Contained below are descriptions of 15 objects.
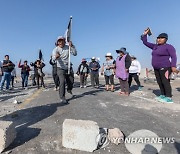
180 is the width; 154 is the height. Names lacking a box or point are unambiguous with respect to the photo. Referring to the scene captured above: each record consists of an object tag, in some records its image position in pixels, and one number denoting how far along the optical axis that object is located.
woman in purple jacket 4.13
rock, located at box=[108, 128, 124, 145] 2.11
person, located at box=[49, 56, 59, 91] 6.82
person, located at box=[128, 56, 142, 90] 6.52
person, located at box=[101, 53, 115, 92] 6.36
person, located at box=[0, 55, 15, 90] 7.41
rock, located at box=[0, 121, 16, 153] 1.92
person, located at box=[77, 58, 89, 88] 8.33
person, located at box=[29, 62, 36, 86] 9.39
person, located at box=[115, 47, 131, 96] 5.35
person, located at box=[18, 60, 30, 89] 9.03
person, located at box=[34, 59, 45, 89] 7.97
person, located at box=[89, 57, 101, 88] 8.10
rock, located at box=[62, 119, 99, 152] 1.96
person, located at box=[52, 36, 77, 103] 4.11
